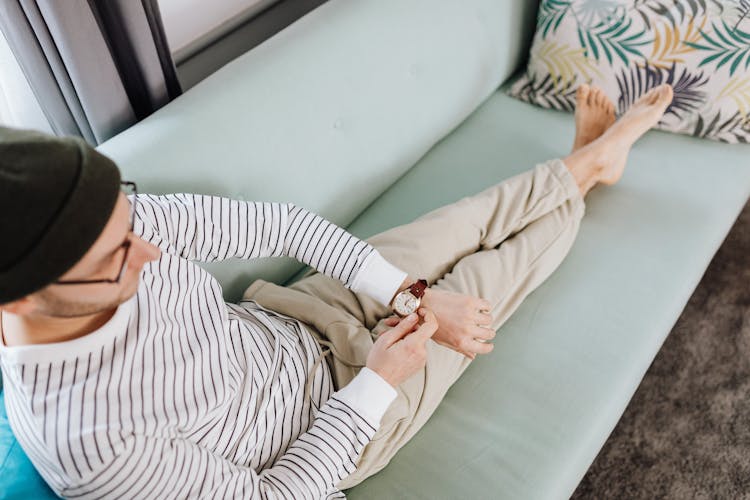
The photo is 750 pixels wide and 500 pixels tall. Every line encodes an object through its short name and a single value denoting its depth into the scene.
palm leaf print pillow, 1.41
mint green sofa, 1.09
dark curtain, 1.01
